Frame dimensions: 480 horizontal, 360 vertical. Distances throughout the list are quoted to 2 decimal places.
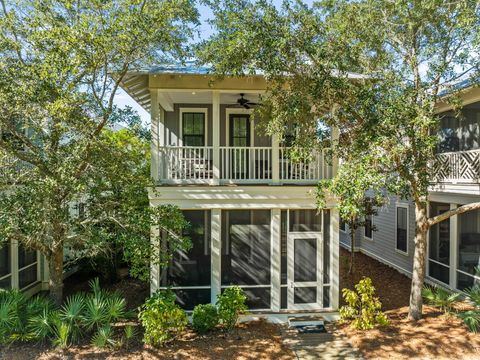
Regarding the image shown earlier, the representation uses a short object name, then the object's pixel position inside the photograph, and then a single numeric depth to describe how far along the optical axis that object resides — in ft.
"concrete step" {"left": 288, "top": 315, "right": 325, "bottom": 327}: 29.09
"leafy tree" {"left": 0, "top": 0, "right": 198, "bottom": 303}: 22.75
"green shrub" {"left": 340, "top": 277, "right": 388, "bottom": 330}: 27.23
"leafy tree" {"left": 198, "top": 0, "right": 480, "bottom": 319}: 23.72
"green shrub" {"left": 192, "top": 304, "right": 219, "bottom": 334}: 26.76
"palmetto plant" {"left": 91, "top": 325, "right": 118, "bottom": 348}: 23.50
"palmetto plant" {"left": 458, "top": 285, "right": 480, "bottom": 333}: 25.24
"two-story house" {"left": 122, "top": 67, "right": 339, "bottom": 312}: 29.78
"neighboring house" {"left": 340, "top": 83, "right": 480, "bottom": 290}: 32.60
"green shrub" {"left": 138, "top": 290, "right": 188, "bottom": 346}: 24.16
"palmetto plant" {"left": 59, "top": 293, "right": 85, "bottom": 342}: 24.21
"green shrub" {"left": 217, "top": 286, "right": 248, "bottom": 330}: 26.76
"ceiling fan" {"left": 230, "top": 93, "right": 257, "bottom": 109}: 34.34
